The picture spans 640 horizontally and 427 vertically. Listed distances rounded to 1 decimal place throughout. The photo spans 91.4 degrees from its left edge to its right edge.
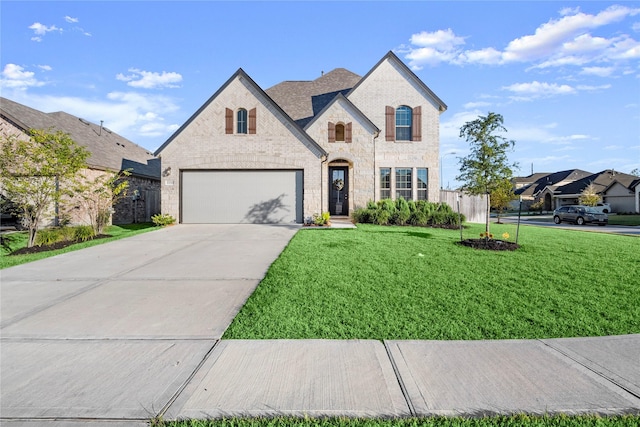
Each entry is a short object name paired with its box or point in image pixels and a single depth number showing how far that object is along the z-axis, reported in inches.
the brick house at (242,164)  610.9
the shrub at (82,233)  441.7
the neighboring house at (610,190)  1557.6
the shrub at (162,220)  582.4
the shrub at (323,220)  564.8
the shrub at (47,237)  404.2
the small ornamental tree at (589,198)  1437.0
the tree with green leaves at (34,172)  399.5
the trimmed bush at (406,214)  603.2
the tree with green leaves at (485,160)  380.5
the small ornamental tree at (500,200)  923.4
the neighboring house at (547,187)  2161.7
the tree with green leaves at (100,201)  499.8
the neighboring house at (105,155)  627.2
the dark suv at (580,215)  960.9
